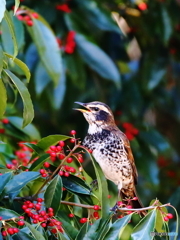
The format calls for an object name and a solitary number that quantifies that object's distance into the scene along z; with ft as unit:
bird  34.45
